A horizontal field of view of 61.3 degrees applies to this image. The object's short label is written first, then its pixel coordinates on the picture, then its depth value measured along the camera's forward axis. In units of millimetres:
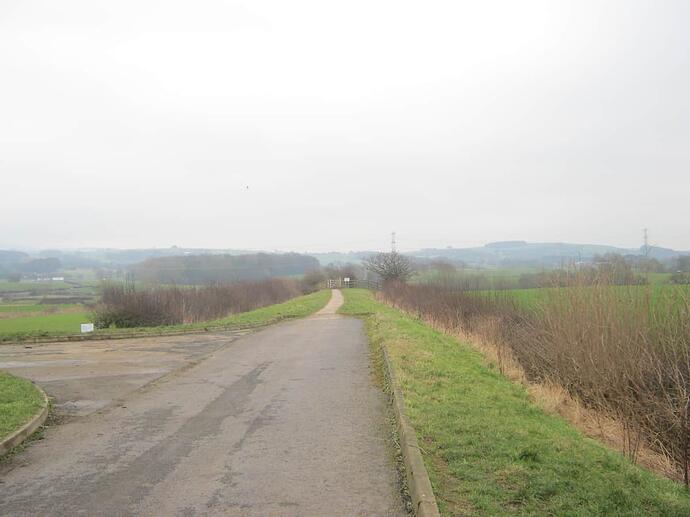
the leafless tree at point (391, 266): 54112
